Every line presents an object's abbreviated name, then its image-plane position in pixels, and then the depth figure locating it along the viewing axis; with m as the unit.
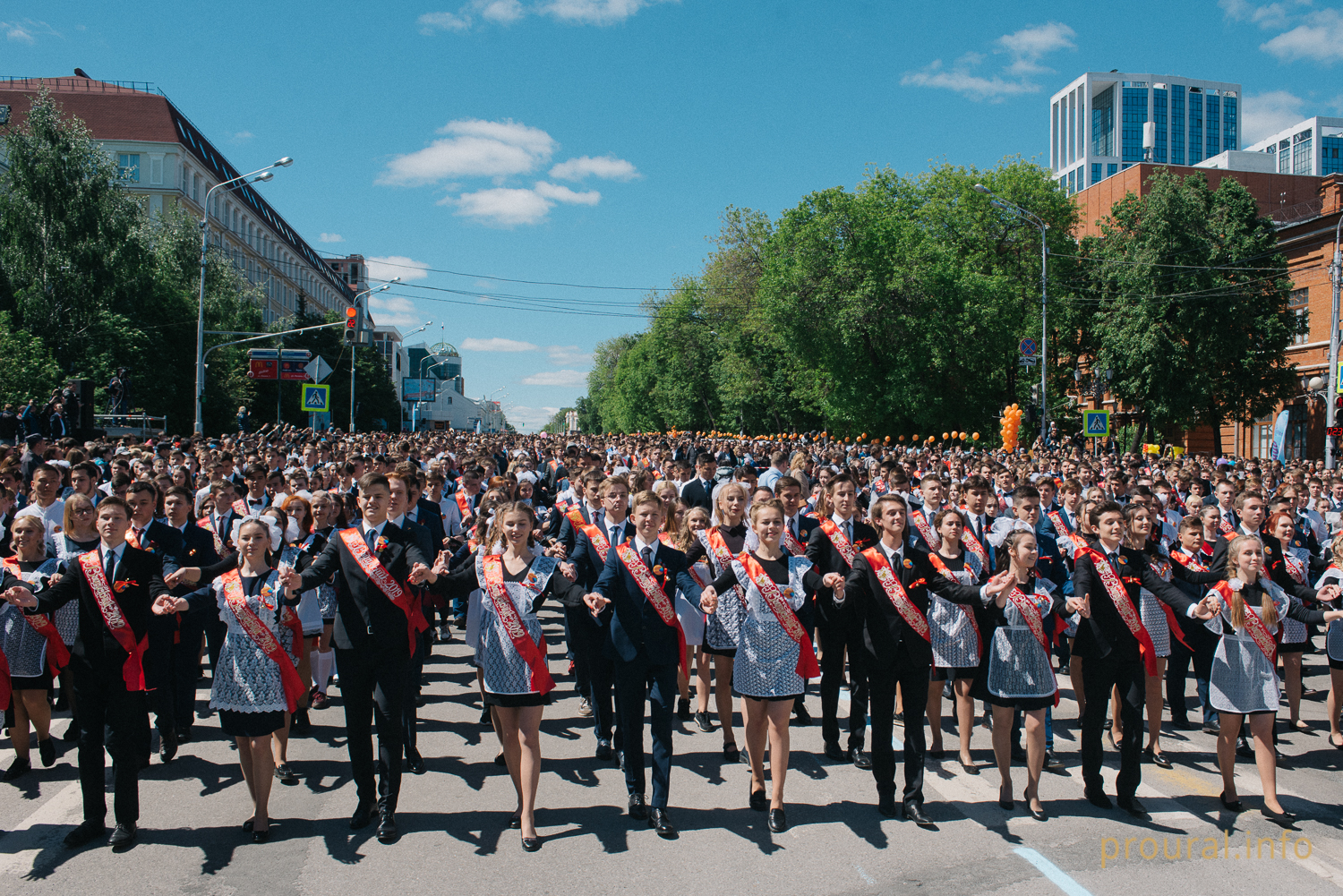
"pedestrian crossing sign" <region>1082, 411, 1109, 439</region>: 22.78
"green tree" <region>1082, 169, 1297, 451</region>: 36.78
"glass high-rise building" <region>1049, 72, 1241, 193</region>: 165.00
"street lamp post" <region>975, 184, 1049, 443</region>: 30.17
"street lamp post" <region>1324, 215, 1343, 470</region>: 24.86
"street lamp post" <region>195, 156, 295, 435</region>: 31.09
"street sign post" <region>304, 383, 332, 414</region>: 33.63
